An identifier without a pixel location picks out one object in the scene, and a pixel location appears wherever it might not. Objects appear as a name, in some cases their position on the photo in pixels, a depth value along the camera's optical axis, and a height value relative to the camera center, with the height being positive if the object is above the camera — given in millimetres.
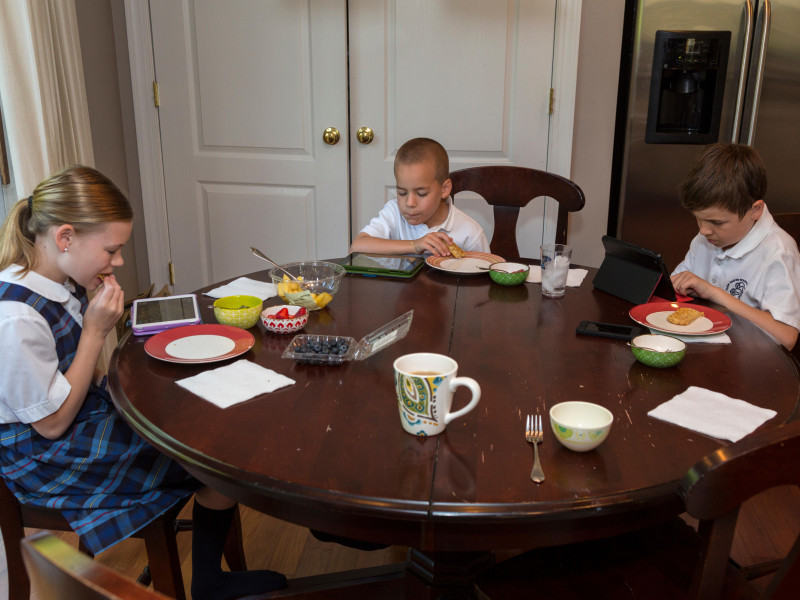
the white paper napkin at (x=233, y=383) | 1145 -488
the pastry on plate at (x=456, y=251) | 1986 -445
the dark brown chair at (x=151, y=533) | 1293 -812
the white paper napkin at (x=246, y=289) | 1692 -478
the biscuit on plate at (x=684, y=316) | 1438 -454
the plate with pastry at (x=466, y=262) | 1873 -460
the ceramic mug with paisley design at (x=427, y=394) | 957 -413
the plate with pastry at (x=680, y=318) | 1415 -465
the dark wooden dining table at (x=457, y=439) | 875 -492
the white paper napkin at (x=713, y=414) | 1033 -485
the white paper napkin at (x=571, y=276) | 1824 -481
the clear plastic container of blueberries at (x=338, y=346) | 1279 -470
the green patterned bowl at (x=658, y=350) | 1241 -460
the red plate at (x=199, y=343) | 1283 -476
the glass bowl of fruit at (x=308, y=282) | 1553 -440
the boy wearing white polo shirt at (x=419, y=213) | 2123 -390
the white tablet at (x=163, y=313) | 1428 -465
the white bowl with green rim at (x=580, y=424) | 946 -460
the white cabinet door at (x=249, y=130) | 2881 -158
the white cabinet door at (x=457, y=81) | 2773 +48
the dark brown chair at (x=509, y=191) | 2371 -331
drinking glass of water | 1651 -413
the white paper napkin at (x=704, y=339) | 1394 -483
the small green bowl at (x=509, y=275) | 1773 -456
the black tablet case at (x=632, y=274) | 1594 -421
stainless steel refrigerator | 2559 -14
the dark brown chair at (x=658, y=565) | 698 -759
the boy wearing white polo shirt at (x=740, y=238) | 1635 -357
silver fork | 914 -484
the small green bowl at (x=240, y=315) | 1439 -454
